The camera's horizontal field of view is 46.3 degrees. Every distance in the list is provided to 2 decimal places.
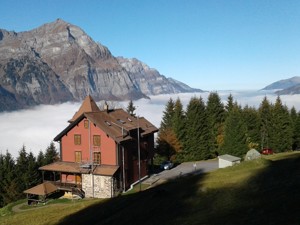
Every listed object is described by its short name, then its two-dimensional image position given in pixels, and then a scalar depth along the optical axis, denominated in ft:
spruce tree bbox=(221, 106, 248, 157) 241.55
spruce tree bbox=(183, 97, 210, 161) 258.16
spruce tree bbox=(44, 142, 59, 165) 254.51
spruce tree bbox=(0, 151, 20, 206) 220.64
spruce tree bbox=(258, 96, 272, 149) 274.16
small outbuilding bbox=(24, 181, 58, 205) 172.73
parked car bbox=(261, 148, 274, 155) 256.30
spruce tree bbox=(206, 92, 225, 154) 266.98
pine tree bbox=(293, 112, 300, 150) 272.92
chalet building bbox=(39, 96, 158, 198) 171.83
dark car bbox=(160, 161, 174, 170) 224.74
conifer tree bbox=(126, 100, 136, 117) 296.96
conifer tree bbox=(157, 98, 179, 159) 250.57
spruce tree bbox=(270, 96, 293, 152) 268.82
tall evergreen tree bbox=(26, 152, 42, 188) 228.84
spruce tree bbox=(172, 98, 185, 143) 258.78
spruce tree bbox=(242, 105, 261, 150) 270.26
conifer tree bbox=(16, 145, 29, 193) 226.79
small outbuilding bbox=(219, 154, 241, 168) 190.60
